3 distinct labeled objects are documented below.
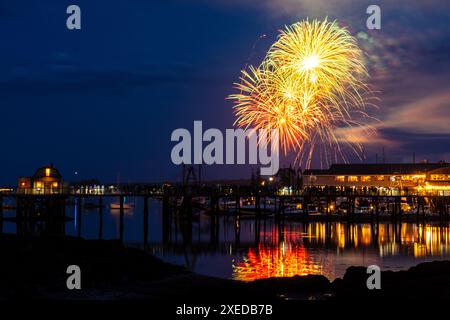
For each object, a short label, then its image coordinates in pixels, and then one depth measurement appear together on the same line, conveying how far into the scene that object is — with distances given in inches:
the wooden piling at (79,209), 2852.9
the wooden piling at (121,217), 2746.1
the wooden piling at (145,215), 2780.5
